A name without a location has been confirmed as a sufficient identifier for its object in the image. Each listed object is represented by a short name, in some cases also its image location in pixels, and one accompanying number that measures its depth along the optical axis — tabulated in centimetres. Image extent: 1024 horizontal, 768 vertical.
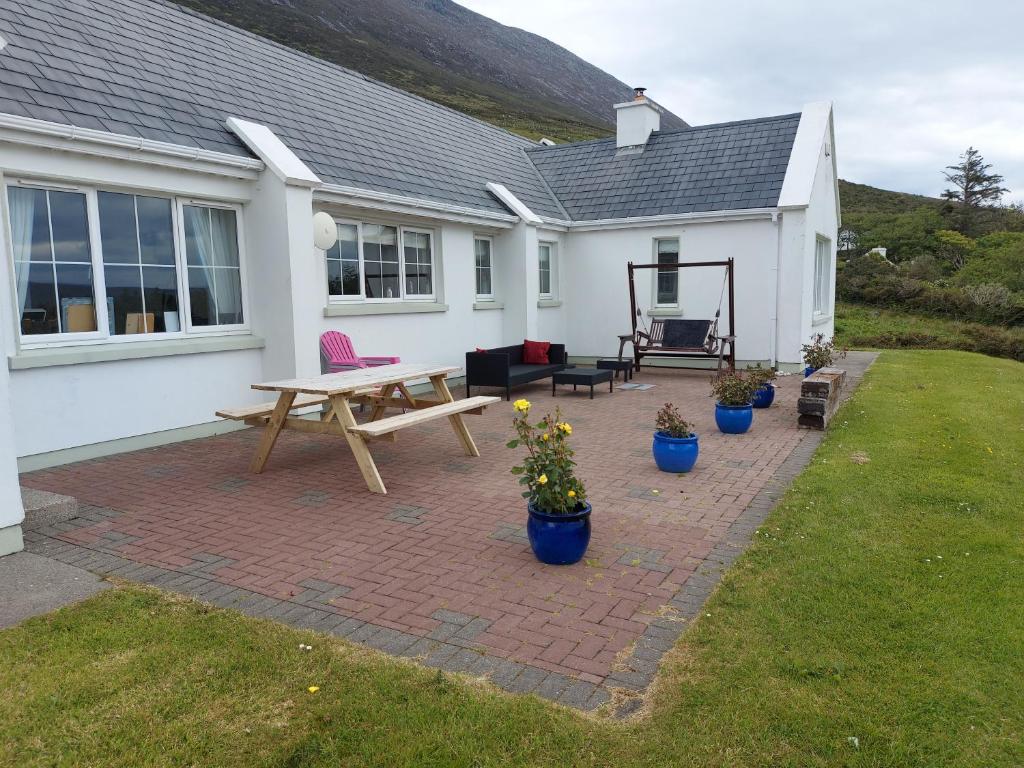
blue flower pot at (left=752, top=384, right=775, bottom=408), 998
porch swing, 1306
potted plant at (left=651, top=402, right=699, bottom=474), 661
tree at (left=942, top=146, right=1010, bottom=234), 5506
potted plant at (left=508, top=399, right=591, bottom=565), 439
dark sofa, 1081
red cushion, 1244
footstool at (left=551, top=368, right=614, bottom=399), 1116
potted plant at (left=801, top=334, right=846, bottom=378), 1127
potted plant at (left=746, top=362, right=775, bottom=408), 934
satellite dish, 914
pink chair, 928
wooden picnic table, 609
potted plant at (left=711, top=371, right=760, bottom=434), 834
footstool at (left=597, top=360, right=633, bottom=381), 1294
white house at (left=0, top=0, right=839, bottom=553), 688
